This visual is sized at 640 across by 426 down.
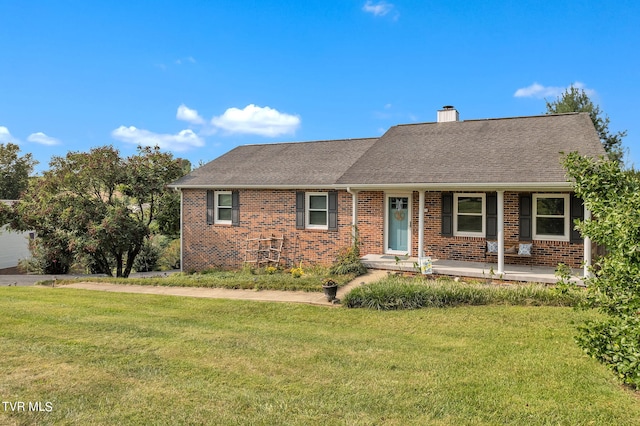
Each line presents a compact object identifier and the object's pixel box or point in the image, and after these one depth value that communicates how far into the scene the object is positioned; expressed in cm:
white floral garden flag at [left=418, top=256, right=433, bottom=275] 1156
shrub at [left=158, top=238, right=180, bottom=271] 2409
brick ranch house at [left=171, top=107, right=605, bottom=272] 1212
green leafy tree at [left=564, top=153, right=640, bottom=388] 414
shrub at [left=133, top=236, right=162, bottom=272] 2283
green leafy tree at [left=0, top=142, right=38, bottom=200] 4191
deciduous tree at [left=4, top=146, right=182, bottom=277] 1634
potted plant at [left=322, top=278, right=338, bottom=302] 957
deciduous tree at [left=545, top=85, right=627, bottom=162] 2844
